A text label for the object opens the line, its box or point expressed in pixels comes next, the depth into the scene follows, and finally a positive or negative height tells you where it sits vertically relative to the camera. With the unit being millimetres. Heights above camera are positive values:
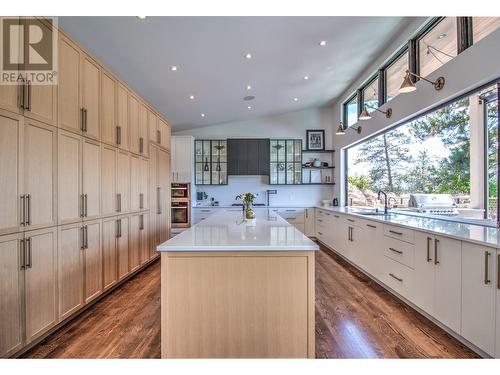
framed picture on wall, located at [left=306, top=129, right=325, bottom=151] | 7070 +1246
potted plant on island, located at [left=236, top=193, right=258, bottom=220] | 3116 -220
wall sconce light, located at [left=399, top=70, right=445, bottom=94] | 2738 +1104
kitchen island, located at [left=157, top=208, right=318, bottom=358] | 1756 -748
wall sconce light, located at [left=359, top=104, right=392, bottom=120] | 3999 +1093
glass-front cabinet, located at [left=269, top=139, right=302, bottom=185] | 6922 +631
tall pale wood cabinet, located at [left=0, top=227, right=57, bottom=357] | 1810 -730
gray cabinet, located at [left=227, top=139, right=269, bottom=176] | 6871 +780
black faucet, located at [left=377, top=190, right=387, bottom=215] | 4277 -176
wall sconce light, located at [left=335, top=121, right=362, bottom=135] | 4926 +1041
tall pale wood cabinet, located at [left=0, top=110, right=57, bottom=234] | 1819 +98
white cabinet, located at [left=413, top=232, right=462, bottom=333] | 2135 -789
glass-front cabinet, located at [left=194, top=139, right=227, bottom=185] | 6898 +633
